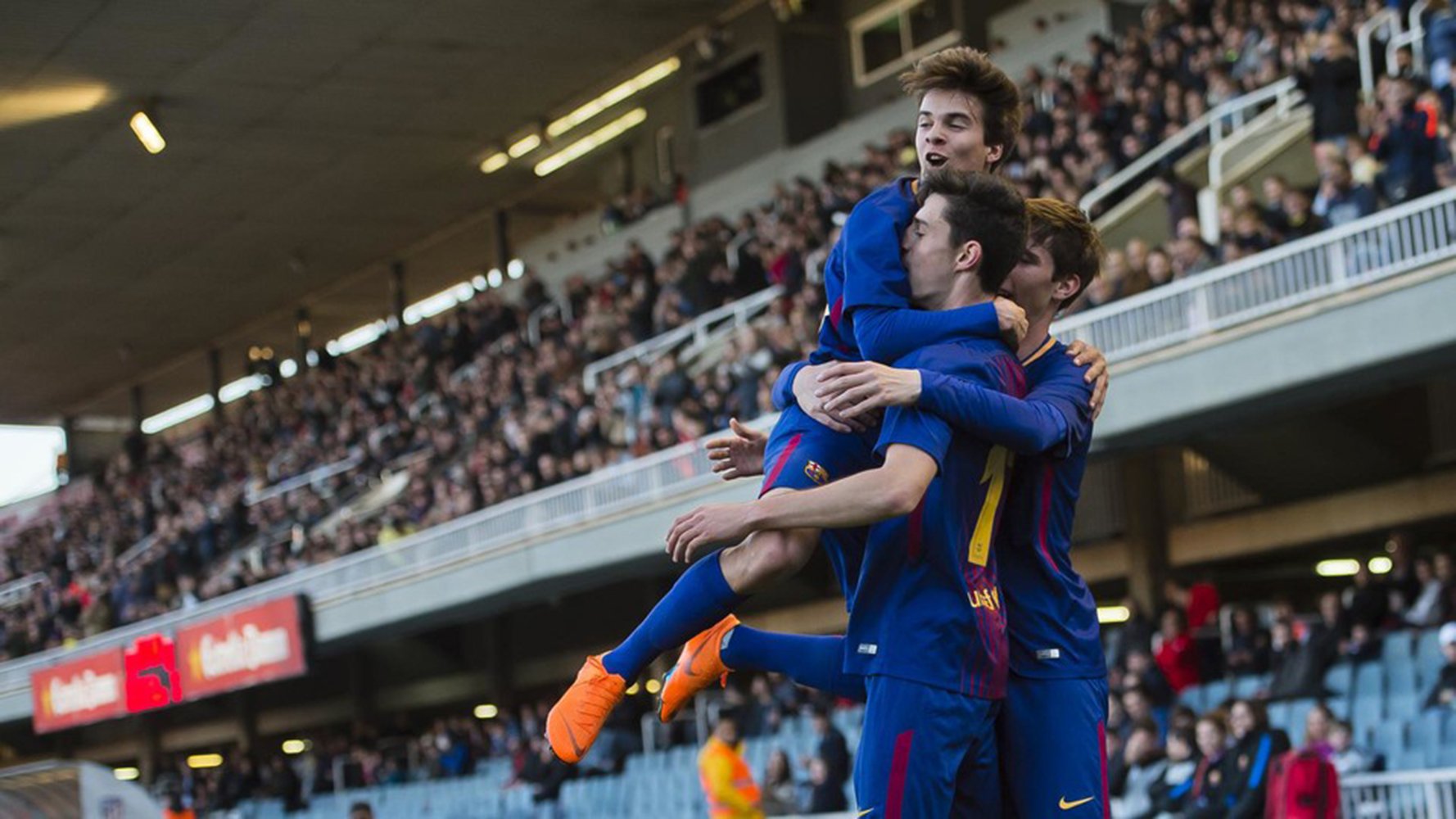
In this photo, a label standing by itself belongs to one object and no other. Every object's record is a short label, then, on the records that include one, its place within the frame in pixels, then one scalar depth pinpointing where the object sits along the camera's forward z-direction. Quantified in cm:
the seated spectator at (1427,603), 1293
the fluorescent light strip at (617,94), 2659
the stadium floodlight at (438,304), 3369
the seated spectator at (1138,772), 1209
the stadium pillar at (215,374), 3819
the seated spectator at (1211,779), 1125
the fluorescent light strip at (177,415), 4116
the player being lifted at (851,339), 467
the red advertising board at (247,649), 2372
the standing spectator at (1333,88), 1456
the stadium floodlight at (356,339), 3591
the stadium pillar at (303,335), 3578
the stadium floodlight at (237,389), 3778
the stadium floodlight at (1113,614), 1950
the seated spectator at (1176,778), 1162
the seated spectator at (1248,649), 1371
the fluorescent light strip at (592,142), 2841
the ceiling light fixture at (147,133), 2512
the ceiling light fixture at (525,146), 2777
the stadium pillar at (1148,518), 1761
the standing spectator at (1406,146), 1285
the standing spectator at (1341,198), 1311
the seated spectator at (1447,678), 1166
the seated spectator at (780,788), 1501
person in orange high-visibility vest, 1217
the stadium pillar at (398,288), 3309
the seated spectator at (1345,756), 1143
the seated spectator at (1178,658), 1406
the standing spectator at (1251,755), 1107
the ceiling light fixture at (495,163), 2850
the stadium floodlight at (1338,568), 1836
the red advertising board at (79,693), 2658
